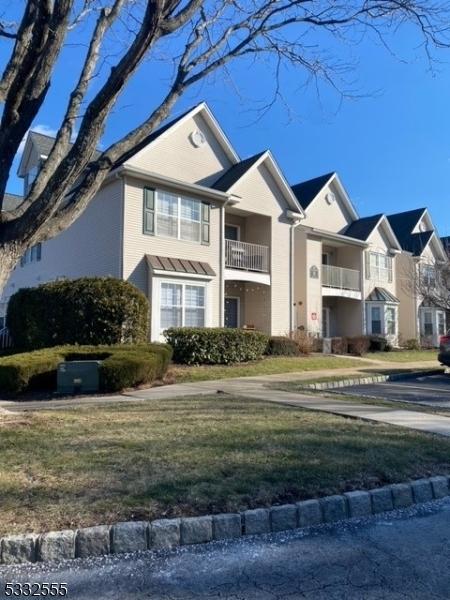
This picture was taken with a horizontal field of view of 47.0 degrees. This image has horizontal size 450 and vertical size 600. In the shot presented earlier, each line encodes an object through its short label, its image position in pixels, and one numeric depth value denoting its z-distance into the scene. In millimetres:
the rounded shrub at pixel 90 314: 15523
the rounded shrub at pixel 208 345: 17047
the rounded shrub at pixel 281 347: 20844
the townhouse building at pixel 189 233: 18969
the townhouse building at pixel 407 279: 34969
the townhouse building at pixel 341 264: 27172
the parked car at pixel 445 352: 16969
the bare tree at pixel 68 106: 7637
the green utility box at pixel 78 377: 11984
